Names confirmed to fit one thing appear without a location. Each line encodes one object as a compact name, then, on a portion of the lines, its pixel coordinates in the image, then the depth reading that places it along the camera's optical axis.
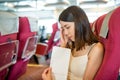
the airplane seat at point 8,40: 1.86
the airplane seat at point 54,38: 3.86
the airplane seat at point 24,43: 2.34
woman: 1.44
